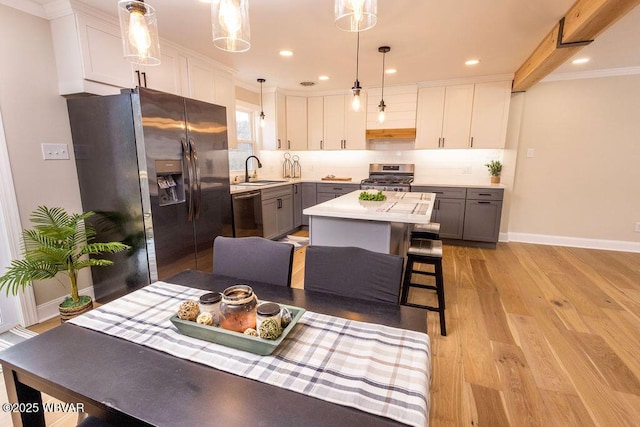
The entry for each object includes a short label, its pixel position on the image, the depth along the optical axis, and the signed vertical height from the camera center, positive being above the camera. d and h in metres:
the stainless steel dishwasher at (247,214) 3.44 -0.61
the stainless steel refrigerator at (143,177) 2.30 -0.11
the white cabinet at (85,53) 2.25 +0.85
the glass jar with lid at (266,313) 0.88 -0.44
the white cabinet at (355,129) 4.95 +0.59
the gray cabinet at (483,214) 4.13 -0.68
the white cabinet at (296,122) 5.13 +0.73
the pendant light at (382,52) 3.00 +1.18
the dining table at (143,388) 0.65 -0.54
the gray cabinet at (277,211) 4.21 -0.69
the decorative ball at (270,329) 0.85 -0.47
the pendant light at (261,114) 4.40 +0.75
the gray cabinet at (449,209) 4.29 -0.64
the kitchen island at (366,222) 2.09 -0.43
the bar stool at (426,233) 2.74 -0.62
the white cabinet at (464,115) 4.21 +0.71
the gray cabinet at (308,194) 5.17 -0.51
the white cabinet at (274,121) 4.86 +0.70
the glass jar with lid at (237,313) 0.91 -0.45
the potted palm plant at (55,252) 2.02 -0.62
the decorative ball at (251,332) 0.88 -0.49
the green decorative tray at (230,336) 0.84 -0.50
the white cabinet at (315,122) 5.18 +0.73
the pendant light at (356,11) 1.02 +0.53
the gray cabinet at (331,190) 4.97 -0.42
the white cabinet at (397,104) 4.60 +0.94
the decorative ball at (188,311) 0.96 -0.47
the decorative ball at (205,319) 0.94 -0.48
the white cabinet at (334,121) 5.06 +0.73
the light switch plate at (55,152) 2.35 +0.09
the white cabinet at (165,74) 2.68 +0.84
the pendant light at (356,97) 2.40 +0.55
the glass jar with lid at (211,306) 0.96 -0.46
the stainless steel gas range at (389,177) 4.56 -0.20
